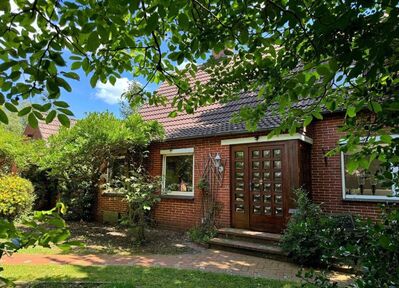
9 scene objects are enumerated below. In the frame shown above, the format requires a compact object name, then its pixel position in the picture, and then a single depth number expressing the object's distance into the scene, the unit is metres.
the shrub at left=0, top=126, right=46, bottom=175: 13.38
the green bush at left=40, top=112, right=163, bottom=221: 8.94
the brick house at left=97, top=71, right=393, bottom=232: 8.13
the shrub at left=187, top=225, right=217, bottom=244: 8.76
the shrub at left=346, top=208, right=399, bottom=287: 1.87
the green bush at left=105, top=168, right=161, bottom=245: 8.29
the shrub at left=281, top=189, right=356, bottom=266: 6.39
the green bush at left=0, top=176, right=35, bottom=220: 11.00
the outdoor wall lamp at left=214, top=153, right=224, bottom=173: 9.65
